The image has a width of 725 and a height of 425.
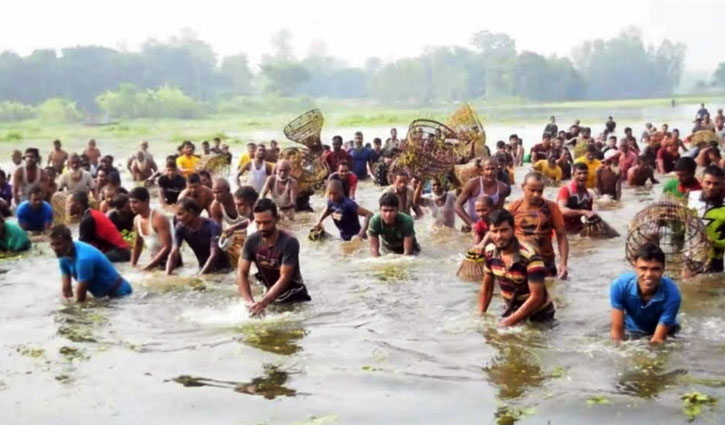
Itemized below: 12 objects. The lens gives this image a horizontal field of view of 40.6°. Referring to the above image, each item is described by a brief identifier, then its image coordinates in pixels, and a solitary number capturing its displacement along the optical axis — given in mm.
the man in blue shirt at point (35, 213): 13219
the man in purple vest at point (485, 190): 10883
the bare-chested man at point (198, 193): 10648
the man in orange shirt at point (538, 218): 8422
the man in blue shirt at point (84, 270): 8156
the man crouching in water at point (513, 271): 6777
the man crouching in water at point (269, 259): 7797
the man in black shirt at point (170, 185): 13117
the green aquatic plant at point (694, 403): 5527
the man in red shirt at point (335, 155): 19188
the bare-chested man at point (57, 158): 21297
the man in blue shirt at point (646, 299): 6316
